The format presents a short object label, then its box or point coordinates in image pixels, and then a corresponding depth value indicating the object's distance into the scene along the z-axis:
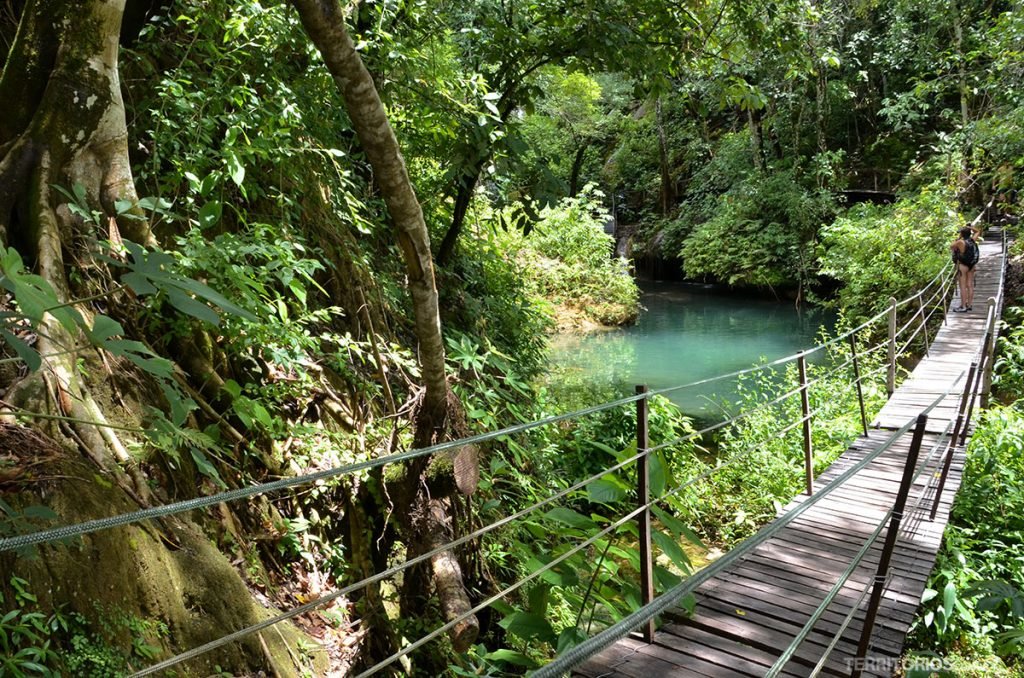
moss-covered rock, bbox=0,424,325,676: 2.02
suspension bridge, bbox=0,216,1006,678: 1.70
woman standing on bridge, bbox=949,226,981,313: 8.72
